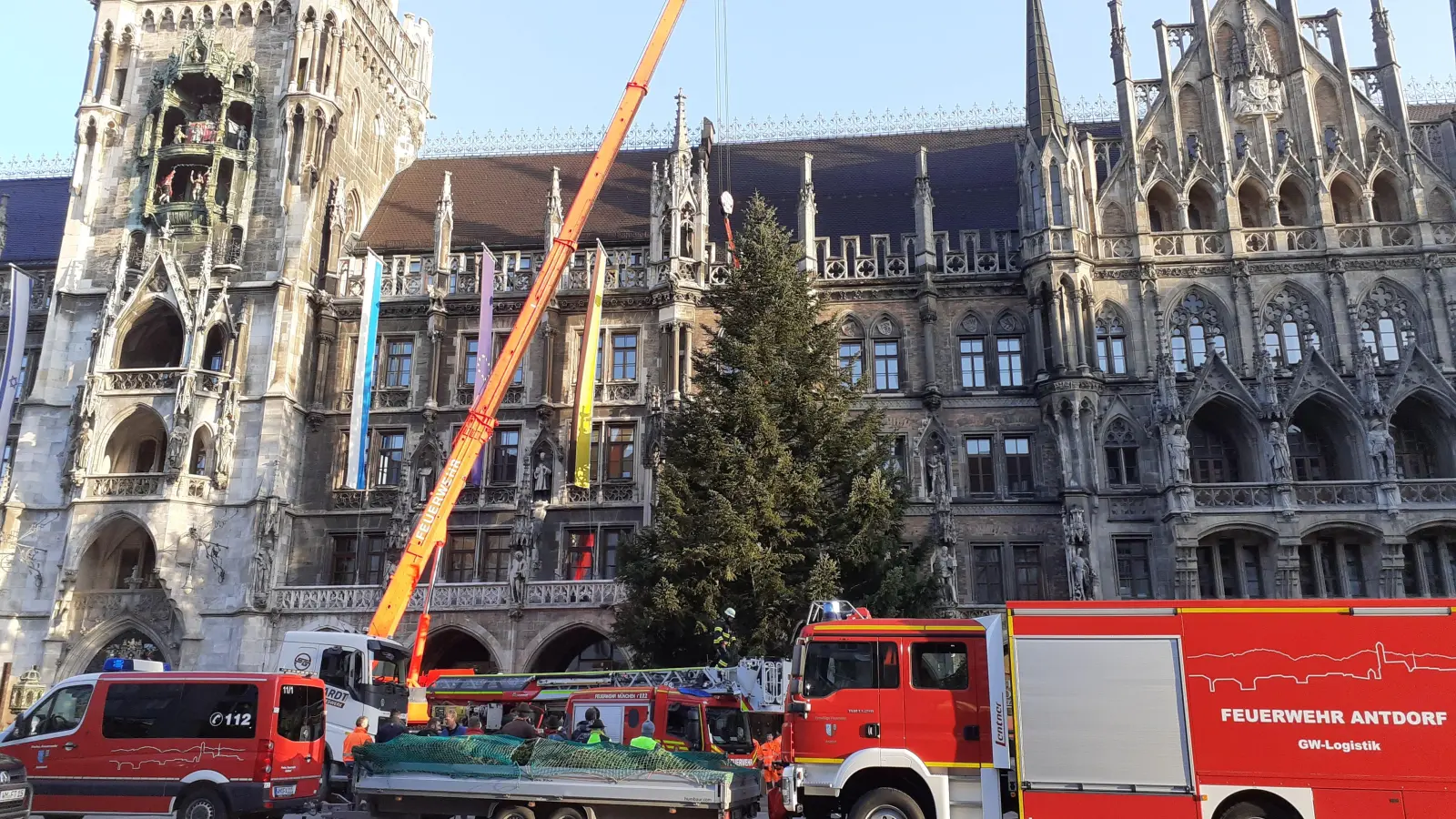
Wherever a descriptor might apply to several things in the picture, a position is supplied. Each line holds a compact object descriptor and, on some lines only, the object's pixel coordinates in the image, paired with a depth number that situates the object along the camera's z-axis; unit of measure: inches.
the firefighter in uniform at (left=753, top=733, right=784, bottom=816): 510.3
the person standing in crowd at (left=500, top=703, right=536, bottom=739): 603.2
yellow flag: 1117.7
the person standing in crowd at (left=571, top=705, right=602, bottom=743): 624.1
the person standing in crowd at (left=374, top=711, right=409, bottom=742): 575.5
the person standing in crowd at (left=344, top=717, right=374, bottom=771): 607.2
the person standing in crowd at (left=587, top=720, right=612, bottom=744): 553.1
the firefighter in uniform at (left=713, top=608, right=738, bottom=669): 789.7
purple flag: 1203.2
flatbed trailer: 462.6
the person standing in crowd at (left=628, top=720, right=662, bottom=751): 522.0
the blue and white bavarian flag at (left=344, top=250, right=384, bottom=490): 1183.6
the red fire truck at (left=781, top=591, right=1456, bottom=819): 422.6
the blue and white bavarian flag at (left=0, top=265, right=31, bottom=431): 1222.9
